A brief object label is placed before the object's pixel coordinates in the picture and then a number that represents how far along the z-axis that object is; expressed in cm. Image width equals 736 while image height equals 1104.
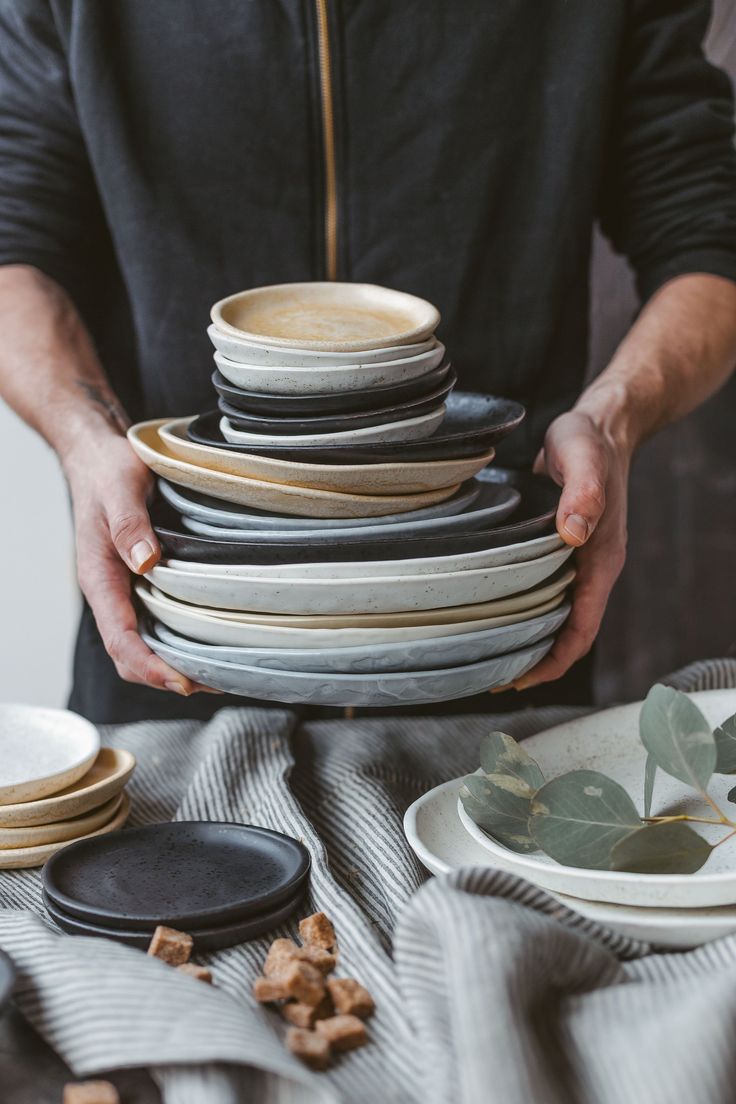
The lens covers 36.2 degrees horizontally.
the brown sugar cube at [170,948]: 63
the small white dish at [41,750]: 78
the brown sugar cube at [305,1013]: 58
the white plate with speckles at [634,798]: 60
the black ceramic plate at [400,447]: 74
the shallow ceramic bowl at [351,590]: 71
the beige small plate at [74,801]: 78
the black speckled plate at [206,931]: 65
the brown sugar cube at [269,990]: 60
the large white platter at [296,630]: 72
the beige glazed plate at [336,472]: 73
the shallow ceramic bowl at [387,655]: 72
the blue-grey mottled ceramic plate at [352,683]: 73
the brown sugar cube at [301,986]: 60
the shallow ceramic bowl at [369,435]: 75
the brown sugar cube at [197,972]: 61
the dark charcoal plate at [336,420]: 75
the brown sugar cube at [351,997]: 59
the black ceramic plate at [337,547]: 72
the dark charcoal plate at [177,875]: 66
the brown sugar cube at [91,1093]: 52
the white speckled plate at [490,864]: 61
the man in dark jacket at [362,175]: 118
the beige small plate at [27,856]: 78
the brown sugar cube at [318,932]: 66
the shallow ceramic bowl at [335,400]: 74
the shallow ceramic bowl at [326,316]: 75
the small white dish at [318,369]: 74
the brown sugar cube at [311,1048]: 55
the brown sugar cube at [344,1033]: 56
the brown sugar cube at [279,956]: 62
